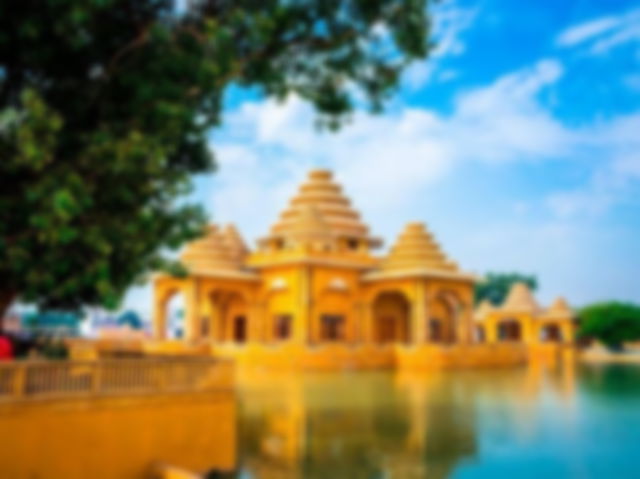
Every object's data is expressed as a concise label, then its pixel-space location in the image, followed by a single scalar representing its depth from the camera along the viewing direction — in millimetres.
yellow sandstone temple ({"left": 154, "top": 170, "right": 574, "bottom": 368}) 29953
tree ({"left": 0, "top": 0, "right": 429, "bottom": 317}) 7801
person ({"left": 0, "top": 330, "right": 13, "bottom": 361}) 8633
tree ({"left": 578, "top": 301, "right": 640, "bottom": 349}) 46000
